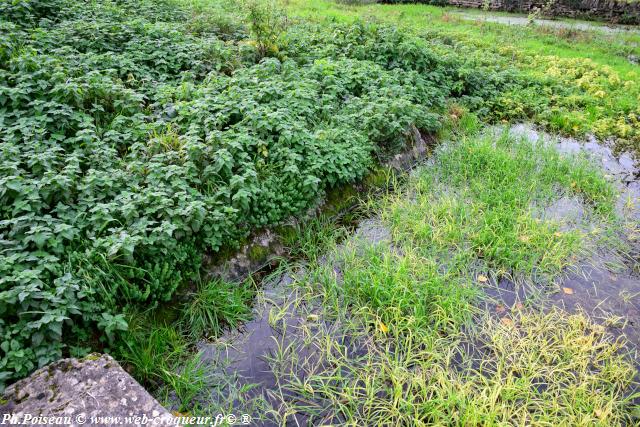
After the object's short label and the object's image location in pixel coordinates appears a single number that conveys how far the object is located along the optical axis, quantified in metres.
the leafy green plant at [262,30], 9.42
